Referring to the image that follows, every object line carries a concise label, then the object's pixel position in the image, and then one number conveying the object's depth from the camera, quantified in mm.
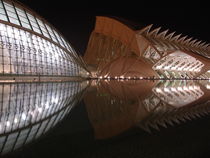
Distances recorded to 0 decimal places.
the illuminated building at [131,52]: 57344
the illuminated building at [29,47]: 29750
